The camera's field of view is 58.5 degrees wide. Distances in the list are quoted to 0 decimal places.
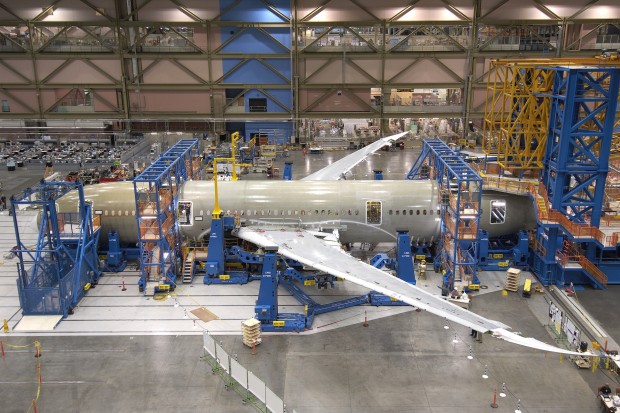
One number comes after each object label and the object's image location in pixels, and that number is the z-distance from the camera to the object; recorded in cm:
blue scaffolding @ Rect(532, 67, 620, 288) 2914
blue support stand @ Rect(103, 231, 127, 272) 3322
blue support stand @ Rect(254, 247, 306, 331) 2623
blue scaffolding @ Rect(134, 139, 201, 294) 3003
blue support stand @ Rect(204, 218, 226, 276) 3120
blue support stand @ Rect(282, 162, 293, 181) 4569
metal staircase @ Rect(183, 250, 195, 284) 3166
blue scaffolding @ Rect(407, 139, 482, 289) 2948
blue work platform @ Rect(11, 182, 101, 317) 2753
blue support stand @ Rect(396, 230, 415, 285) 3008
